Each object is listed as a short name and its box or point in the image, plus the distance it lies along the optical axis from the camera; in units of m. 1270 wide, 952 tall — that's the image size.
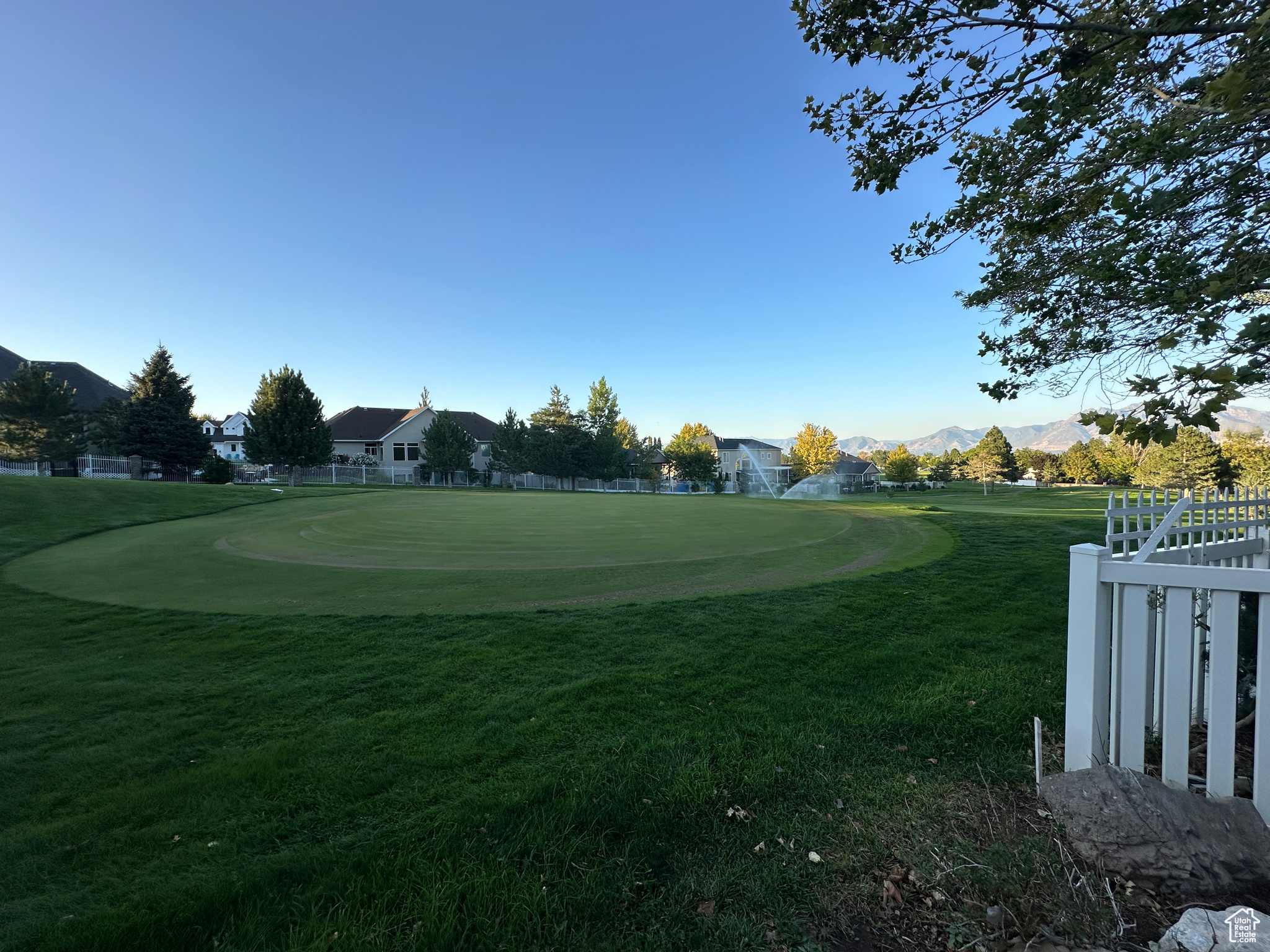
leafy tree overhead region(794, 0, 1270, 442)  3.53
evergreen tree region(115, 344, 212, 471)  36.75
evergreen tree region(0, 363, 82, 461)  34.28
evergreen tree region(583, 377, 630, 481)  55.06
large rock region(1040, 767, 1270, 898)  2.30
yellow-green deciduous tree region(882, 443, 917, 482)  70.12
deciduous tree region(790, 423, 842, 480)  66.06
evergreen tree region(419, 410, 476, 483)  51.31
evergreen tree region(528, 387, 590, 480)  53.41
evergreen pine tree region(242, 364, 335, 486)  42.56
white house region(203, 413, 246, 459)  67.00
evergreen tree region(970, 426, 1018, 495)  71.12
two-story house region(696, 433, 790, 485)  91.88
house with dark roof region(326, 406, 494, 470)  56.97
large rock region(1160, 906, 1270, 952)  1.93
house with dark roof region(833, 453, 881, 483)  79.00
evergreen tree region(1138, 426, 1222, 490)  40.78
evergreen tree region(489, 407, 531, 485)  53.75
